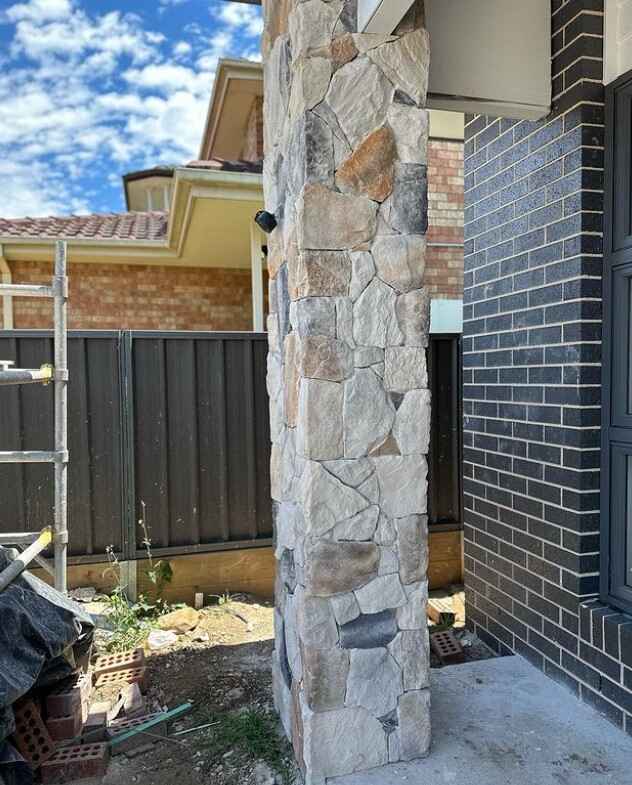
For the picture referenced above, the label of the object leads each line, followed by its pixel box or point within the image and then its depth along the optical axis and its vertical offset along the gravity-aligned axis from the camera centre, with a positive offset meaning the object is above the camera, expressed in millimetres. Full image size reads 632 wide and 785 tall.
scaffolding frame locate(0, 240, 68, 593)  2645 -159
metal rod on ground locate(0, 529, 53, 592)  2197 -781
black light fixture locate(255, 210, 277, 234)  2145 +591
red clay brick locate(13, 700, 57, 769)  2080 -1376
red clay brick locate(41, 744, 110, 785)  2033 -1449
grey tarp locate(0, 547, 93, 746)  1953 -1034
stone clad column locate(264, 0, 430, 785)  1748 -34
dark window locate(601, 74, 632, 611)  2143 +45
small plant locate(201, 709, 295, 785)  2059 -1454
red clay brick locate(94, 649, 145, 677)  2727 -1447
